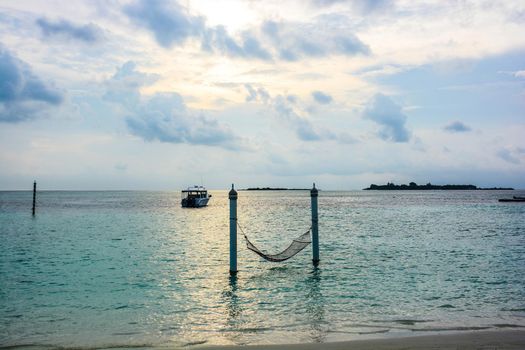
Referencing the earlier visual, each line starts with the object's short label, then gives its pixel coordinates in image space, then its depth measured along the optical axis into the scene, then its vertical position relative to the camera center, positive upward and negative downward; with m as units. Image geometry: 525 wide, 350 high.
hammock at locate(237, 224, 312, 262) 19.72 -2.55
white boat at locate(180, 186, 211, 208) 94.12 -1.22
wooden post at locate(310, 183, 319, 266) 20.86 -1.71
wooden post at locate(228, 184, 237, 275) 18.22 -1.58
